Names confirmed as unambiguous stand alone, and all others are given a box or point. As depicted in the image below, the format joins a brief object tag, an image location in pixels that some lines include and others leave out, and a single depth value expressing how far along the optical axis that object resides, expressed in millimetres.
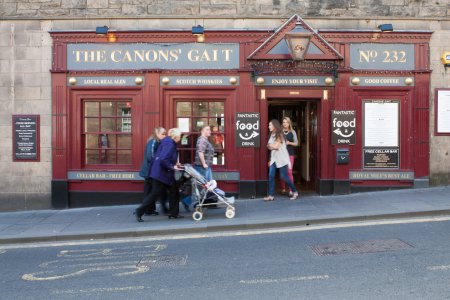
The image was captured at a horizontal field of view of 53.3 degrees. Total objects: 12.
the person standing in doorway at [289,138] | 10703
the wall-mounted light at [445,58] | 10773
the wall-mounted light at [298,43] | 9922
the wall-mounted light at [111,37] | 10711
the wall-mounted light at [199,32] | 10578
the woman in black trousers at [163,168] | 8383
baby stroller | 8594
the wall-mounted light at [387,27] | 10570
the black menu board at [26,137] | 10844
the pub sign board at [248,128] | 10719
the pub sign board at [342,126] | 10727
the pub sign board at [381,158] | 10914
